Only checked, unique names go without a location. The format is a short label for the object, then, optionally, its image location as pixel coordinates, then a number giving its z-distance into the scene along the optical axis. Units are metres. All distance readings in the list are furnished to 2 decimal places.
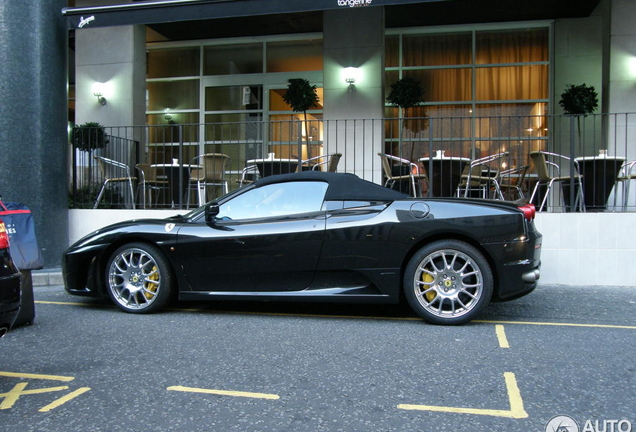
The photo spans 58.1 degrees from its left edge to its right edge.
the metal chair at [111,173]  9.21
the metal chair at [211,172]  9.21
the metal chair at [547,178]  7.84
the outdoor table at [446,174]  8.32
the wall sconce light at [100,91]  12.98
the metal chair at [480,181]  8.47
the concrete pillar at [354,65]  11.84
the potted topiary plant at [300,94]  11.89
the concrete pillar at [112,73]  12.76
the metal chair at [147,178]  10.04
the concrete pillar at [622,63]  10.59
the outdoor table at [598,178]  7.89
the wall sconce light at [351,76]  11.98
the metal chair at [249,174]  9.27
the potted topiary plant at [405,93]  12.05
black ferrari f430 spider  4.92
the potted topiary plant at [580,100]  10.87
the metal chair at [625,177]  7.89
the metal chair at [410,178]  8.64
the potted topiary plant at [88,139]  9.20
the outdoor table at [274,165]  8.90
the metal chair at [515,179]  9.50
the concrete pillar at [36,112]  7.59
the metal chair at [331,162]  9.15
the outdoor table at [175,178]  9.26
